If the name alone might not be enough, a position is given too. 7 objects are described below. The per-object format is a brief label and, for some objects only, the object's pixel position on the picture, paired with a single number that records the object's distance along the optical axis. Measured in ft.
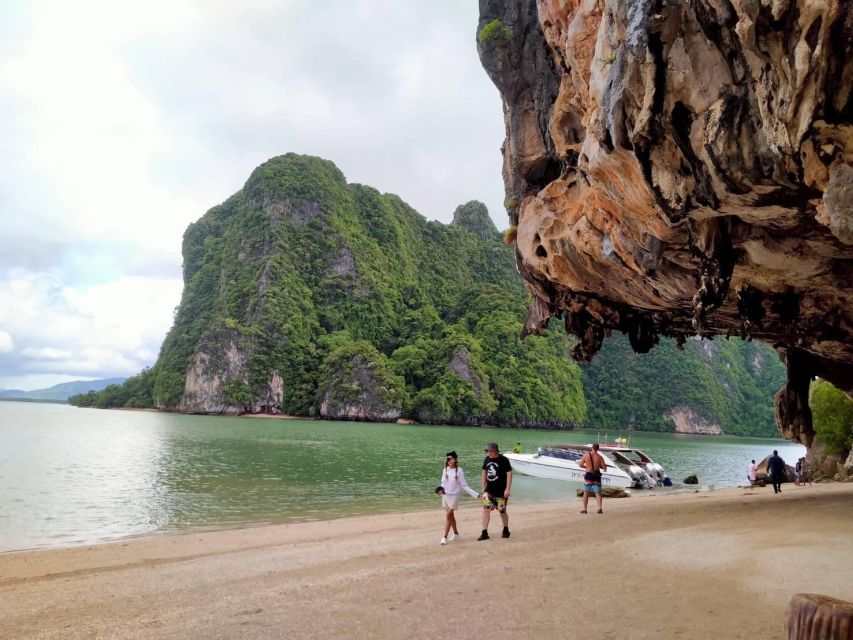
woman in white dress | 28.87
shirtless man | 40.81
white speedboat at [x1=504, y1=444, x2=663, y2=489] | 80.69
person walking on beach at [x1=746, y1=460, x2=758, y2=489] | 75.98
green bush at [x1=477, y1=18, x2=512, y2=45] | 36.22
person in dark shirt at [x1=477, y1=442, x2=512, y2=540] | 28.78
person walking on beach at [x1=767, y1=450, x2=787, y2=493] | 56.18
